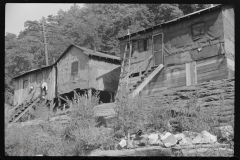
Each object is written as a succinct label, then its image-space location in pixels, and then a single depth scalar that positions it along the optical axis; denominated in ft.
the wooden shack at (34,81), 97.04
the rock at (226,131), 36.52
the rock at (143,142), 38.63
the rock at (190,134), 37.70
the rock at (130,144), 38.40
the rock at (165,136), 37.35
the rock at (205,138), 36.27
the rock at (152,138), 38.25
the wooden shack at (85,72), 86.12
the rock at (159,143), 37.47
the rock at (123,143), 38.63
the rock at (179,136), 37.42
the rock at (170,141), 36.39
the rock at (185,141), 36.56
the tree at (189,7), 135.50
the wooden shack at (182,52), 63.41
